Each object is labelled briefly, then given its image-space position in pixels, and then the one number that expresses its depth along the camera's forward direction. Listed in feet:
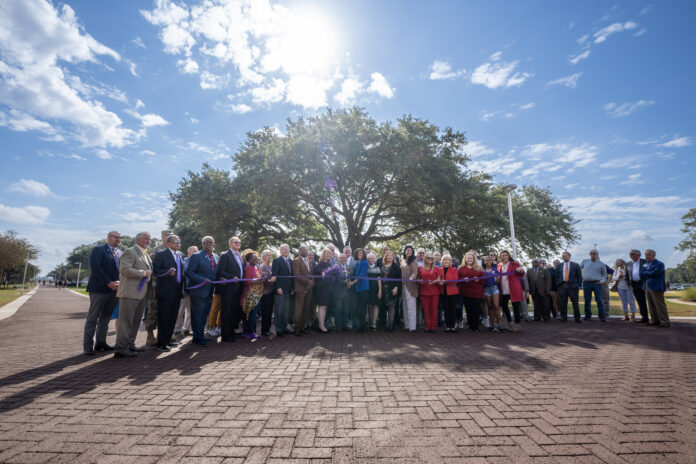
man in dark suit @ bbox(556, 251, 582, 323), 36.29
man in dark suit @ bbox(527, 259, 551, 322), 37.93
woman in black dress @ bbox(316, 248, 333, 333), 28.37
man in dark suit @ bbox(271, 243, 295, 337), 26.53
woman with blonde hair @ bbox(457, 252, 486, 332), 28.68
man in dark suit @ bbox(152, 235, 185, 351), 21.53
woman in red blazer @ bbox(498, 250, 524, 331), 29.29
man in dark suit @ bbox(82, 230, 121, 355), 20.59
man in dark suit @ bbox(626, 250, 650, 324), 33.12
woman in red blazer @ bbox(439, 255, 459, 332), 28.48
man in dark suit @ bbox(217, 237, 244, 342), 24.41
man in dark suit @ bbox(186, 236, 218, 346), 23.12
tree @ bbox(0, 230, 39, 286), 159.62
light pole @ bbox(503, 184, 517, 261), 57.11
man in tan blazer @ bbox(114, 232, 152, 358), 19.58
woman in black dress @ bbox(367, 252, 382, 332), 29.12
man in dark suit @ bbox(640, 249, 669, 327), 30.55
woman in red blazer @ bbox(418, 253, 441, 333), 28.66
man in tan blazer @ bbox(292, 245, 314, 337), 27.20
